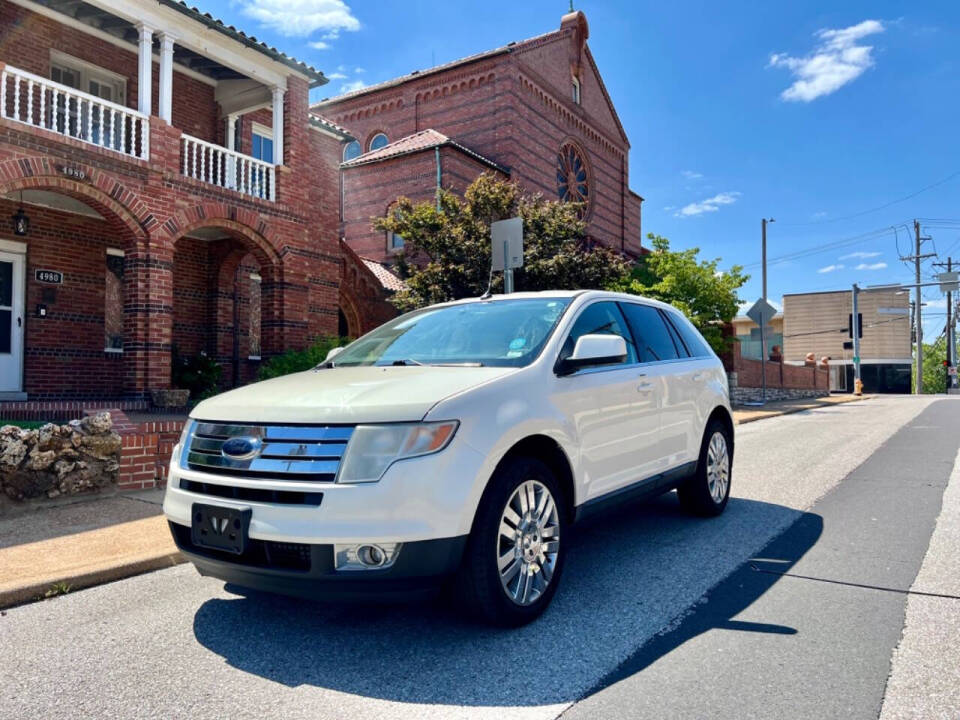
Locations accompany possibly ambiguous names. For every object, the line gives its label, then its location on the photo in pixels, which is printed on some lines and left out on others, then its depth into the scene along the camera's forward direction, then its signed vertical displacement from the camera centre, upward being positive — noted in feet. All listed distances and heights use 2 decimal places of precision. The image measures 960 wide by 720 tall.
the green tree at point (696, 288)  64.59 +7.48
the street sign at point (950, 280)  89.45 +11.81
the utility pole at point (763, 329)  74.49 +4.13
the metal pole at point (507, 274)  29.30 +4.00
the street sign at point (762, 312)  69.63 +5.71
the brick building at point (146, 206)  36.01 +8.82
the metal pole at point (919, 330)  162.91 +9.29
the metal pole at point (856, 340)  120.37 +5.02
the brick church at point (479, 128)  77.51 +30.12
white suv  9.91 -1.57
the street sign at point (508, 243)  29.76 +5.31
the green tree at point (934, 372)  246.99 -1.20
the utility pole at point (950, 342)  180.11 +7.20
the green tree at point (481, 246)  49.57 +8.87
